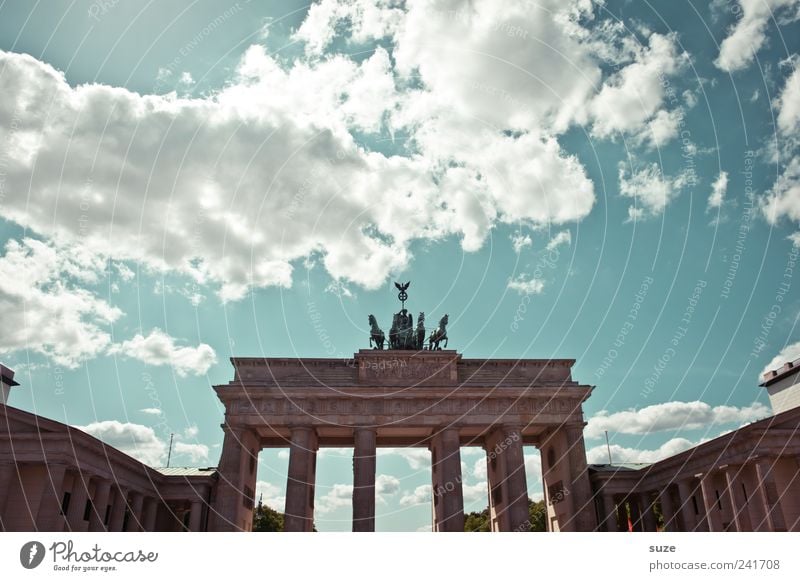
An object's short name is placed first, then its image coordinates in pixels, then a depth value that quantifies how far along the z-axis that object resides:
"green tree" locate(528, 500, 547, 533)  92.55
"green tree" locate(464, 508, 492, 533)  114.50
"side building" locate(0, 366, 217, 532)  32.91
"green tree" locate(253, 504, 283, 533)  93.53
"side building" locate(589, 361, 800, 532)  35.44
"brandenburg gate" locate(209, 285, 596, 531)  46.47
